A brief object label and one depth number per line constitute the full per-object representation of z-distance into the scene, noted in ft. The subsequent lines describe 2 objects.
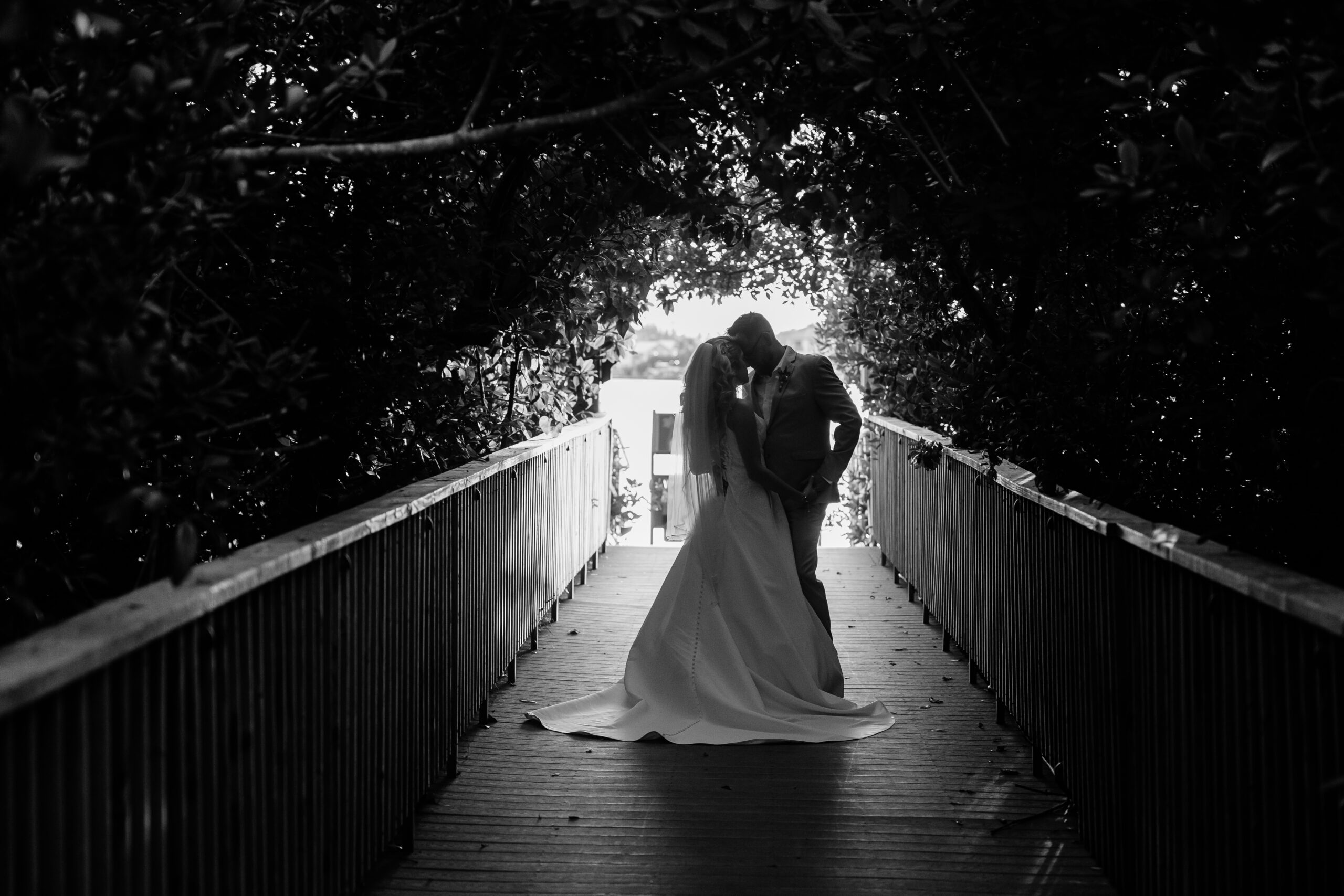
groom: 21.48
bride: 18.99
